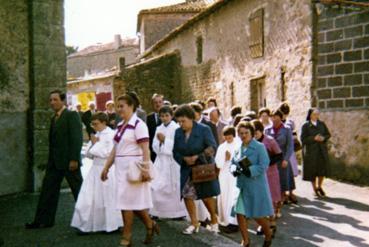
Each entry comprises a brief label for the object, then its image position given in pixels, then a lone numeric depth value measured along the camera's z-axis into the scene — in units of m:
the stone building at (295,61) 11.88
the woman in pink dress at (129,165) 5.82
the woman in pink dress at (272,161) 6.64
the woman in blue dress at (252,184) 5.80
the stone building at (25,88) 9.59
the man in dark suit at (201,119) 7.94
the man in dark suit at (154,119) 8.76
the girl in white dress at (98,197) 6.61
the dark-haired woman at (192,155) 6.44
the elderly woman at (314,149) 10.21
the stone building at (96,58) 41.06
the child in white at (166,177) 7.56
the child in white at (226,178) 7.10
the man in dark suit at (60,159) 7.03
